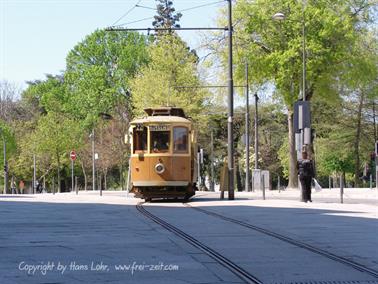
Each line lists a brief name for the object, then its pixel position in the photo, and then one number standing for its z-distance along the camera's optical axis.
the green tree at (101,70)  78.88
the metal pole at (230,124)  29.08
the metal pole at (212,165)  67.71
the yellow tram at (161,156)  27.80
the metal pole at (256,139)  48.82
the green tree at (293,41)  41.09
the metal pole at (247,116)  43.28
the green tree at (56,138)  78.69
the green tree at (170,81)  59.06
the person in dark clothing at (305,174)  25.88
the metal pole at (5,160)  70.49
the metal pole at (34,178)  78.06
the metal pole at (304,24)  35.88
